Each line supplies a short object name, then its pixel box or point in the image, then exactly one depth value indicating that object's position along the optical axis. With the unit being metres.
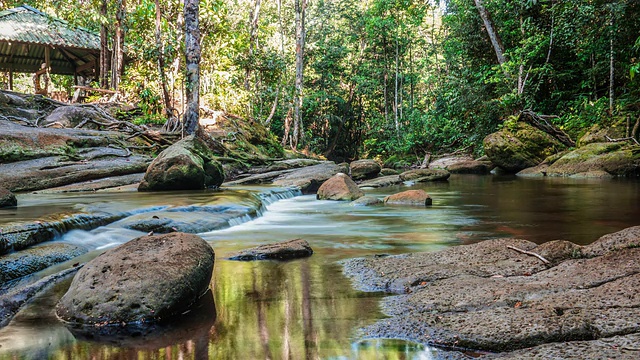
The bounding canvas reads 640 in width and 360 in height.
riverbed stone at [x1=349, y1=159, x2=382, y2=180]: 18.00
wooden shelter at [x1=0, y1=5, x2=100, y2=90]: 20.20
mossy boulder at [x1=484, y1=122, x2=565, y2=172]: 18.31
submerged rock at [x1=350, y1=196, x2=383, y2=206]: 10.34
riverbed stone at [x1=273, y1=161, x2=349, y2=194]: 13.67
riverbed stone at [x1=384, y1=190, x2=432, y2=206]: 10.23
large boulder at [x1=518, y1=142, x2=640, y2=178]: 14.98
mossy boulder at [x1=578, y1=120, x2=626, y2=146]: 16.16
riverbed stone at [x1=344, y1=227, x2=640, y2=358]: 2.67
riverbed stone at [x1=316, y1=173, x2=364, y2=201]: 11.34
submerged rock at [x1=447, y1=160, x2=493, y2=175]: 20.73
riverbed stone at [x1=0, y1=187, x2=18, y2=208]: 7.42
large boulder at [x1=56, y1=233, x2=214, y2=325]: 3.42
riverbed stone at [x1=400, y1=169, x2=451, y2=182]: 17.23
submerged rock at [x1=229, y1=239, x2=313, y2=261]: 5.33
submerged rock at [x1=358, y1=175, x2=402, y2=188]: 15.60
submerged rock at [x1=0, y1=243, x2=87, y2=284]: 4.46
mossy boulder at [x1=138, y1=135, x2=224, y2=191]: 10.27
